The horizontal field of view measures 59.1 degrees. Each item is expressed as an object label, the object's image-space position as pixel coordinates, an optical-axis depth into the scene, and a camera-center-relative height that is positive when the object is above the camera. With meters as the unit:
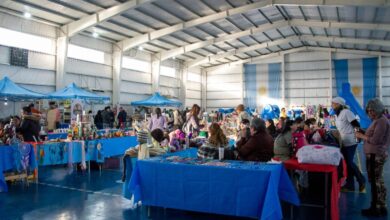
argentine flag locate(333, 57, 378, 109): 18.75 +2.33
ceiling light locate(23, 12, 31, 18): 10.73 +3.13
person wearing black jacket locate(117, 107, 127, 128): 13.64 -0.13
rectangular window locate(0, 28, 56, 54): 10.57 +2.39
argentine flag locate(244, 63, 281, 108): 21.03 +2.07
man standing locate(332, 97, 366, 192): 4.56 -0.19
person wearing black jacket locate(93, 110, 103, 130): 12.91 -0.20
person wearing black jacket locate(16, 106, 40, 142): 6.03 -0.21
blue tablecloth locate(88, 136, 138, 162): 6.97 -0.72
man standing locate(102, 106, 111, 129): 12.50 -0.12
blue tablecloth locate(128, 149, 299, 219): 3.24 -0.71
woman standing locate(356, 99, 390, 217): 3.65 -0.35
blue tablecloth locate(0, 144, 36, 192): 5.20 -0.72
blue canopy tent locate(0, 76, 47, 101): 8.14 +0.56
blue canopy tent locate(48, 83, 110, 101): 9.19 +0.55
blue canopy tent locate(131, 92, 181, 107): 13.65 +0.53
